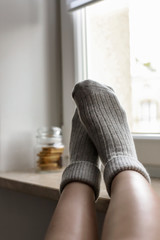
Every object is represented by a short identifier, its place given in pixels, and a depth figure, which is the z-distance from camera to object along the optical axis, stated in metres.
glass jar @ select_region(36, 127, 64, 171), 0.93
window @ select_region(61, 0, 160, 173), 0.91
